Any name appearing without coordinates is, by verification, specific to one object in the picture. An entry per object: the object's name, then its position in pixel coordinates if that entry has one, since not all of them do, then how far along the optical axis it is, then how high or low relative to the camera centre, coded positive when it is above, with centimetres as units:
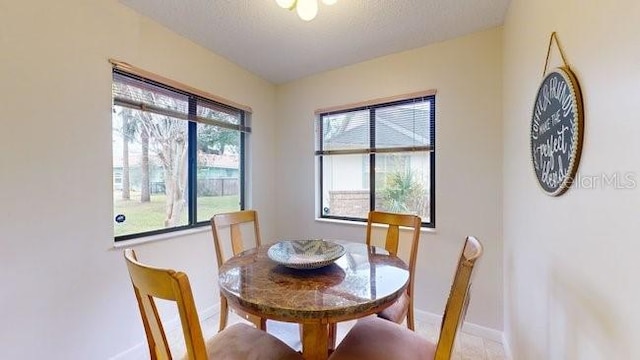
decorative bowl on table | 137 -43
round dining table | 102 -47
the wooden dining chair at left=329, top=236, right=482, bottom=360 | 90 -74
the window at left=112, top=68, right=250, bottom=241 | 197 +17
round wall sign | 94 +18
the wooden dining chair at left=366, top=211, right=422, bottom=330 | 162 -46
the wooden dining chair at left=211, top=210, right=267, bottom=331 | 173 -40
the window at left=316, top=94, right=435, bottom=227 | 252 +18
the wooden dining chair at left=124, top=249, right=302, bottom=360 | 80 -48
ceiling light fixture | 144 +90
